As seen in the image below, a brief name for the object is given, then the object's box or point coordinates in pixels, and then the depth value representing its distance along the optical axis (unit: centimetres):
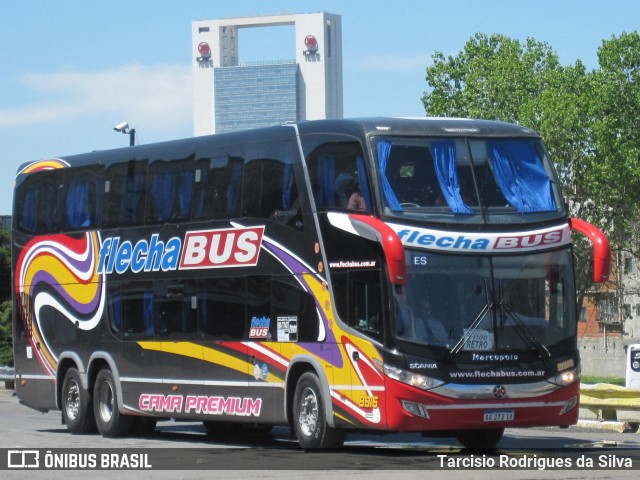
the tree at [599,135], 7019
